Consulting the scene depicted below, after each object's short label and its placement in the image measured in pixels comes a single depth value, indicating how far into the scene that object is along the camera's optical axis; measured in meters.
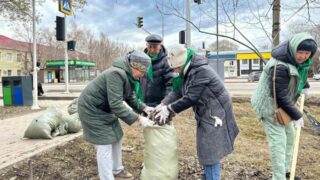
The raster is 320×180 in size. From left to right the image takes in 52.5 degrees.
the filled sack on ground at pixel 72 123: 5.74
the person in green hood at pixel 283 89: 2.88
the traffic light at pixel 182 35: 13.70
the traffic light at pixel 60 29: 12.74
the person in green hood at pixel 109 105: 2.91
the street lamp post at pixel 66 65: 15.12
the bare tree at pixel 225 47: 53.93
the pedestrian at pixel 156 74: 3.70
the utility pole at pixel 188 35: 11.14
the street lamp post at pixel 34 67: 9.66
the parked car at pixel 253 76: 33.08
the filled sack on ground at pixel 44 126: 5.30
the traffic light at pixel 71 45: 15.16
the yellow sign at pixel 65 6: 12.33
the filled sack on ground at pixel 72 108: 6.65
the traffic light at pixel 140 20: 13.02
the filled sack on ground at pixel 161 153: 3.04
